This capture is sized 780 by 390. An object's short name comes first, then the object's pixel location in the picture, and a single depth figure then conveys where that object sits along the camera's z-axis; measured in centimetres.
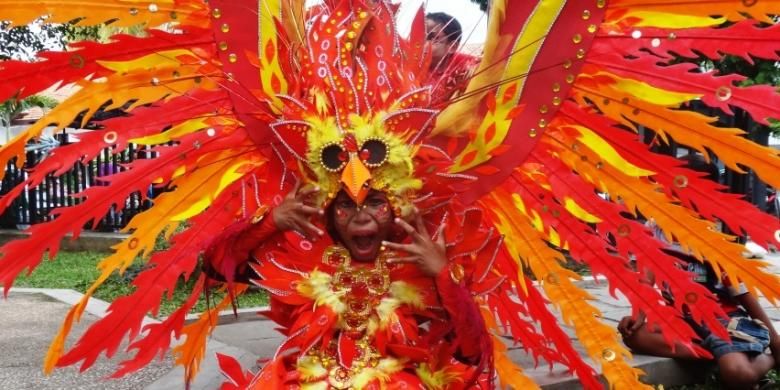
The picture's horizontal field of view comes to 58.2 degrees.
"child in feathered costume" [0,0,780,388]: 205
